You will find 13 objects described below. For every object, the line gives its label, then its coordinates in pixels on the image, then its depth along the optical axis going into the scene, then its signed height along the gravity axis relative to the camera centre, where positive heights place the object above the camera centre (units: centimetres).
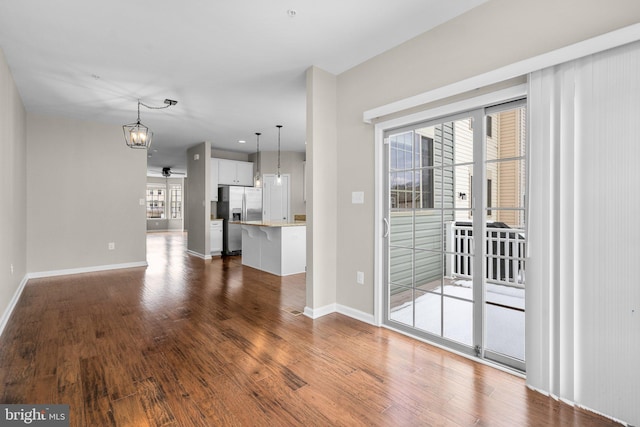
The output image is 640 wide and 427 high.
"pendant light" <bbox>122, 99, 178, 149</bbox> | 399 +99
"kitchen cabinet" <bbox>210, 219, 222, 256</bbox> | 754 -62
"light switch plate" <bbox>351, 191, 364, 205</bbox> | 322 +15
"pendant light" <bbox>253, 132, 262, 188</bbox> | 677 +146
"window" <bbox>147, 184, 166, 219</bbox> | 1449 +52
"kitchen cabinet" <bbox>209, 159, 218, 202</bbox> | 763 +80
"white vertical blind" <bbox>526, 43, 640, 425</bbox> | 168 -13
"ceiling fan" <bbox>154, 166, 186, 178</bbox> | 1186 +161
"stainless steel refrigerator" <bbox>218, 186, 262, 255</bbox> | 779 +4
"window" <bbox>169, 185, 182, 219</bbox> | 1498 +48
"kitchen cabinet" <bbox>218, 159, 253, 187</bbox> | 783 +103
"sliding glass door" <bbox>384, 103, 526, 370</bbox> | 235 -14
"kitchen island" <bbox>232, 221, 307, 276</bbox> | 529 -63
